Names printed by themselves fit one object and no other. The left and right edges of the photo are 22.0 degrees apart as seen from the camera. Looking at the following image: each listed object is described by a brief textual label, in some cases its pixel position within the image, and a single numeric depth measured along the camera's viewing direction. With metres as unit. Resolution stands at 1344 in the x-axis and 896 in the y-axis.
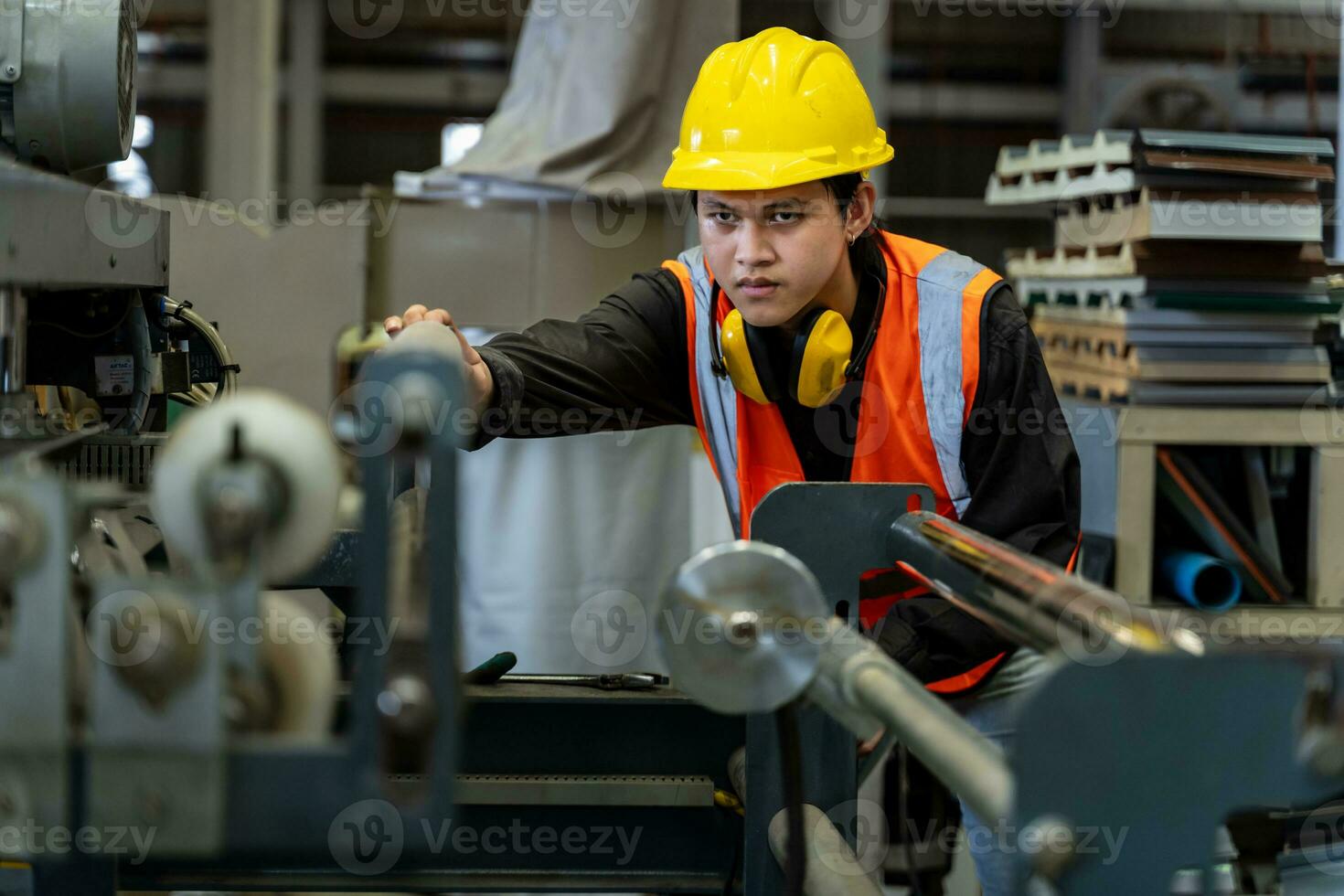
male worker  3.28
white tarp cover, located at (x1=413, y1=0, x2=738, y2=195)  4.06
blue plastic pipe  3.90
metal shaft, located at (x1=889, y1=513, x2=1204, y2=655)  2.45
